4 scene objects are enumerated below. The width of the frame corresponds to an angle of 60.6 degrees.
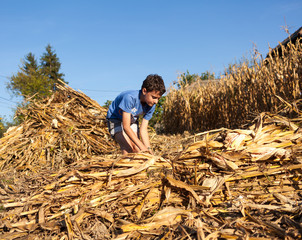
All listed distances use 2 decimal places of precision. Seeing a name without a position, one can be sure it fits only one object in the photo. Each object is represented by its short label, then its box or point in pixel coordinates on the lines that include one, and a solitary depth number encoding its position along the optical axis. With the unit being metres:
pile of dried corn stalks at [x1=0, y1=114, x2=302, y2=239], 1.84
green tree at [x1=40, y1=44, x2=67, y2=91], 43.96
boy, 3.44
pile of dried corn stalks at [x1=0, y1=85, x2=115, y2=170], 5.41
